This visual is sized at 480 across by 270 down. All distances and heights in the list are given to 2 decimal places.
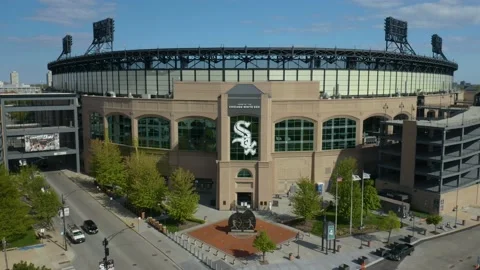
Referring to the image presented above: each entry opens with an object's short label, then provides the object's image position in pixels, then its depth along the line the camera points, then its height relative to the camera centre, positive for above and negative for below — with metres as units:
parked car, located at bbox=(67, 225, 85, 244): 46.62 -15.95
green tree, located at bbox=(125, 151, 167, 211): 53.47 -11.71
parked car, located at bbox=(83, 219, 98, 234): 49.41 -15.84
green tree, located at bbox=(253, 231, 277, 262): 41.19 -14.78
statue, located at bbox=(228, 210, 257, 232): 49.69 -15.17
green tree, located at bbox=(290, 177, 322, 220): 51.34 -13.11
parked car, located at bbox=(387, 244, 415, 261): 42.84 -16.35
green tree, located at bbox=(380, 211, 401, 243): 46.72 -14.38
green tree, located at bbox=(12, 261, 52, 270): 28.93 -12.18
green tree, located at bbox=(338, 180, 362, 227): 51.19 -12.91
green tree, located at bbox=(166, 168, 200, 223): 50.75 -12.97
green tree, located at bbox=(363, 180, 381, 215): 53.03 -13.06
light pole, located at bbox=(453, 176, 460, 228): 54.03 -15.50
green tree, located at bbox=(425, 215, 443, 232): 50.12 -14.98
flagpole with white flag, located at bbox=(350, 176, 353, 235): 48.80 -12.37
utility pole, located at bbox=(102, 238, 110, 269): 34.84 -13.46
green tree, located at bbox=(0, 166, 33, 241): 43.06 -12.59
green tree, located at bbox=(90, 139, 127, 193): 64.12 -11.04
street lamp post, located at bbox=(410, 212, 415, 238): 51.07 -16.47
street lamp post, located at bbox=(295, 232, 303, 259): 43.84 -16.55
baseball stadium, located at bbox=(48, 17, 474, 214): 59.22 -2.10
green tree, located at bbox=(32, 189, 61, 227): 48.16 -12.89
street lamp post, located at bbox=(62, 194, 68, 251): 44.38 -15.71
